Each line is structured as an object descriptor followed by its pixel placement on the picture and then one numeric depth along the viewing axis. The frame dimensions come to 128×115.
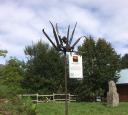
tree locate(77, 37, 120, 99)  15.81
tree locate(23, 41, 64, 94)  17.12
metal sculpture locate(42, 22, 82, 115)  4.26
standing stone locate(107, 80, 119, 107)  11.52
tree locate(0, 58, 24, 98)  15.53
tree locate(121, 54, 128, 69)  24.24
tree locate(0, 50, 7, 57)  14.15
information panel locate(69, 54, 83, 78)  3.96
